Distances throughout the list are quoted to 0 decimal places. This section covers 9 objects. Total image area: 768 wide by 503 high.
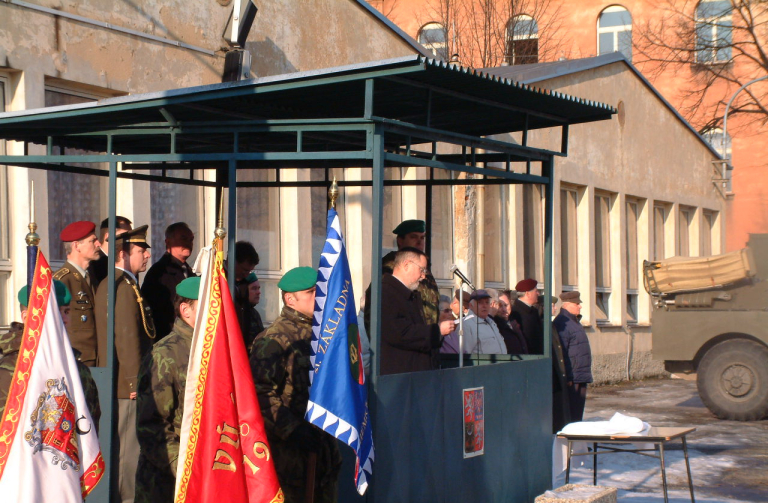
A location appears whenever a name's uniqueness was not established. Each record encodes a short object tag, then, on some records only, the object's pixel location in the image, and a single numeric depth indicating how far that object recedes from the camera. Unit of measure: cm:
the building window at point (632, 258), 2255
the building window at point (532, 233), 1900
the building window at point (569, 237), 1980
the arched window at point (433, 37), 2741
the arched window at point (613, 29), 3444
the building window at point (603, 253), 2136
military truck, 1477
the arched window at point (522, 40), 2680
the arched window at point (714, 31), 3168
